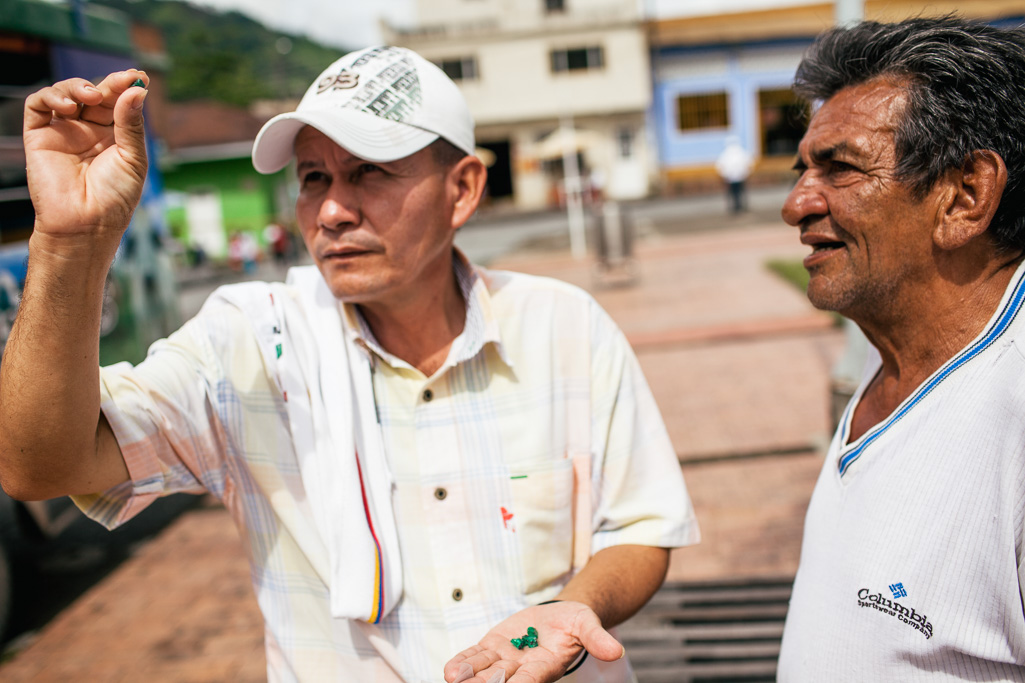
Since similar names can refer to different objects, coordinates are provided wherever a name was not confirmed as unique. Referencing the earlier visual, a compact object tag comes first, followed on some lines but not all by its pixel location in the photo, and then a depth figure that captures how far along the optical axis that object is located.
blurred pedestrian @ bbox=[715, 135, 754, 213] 19.89
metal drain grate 2.84
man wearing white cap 1.53
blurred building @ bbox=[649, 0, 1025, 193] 30.22
